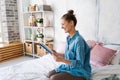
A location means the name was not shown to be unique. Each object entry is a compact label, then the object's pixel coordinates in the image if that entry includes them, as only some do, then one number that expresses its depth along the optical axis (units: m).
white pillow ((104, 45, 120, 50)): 2.67
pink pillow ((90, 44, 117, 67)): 2.38
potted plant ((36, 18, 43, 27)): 4.12
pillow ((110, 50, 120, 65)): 2.43
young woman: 1.69
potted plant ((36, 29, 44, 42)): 4.16
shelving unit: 4.09
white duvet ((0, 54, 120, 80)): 1.91
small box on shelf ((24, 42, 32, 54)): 4.57
